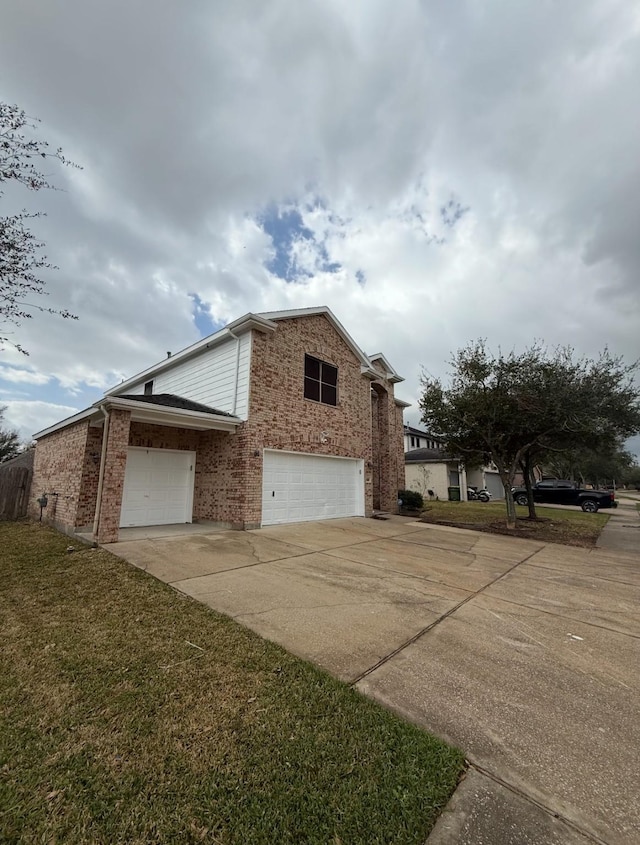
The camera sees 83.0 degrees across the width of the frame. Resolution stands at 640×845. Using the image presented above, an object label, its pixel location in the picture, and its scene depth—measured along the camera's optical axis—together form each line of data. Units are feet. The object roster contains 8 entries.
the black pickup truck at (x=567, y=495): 70.71
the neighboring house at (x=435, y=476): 84.43
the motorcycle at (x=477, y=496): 85.78
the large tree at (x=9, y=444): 89.40
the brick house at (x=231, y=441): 28.43
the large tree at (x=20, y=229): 14.64
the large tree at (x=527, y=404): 35.09
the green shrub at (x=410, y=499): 53.98
